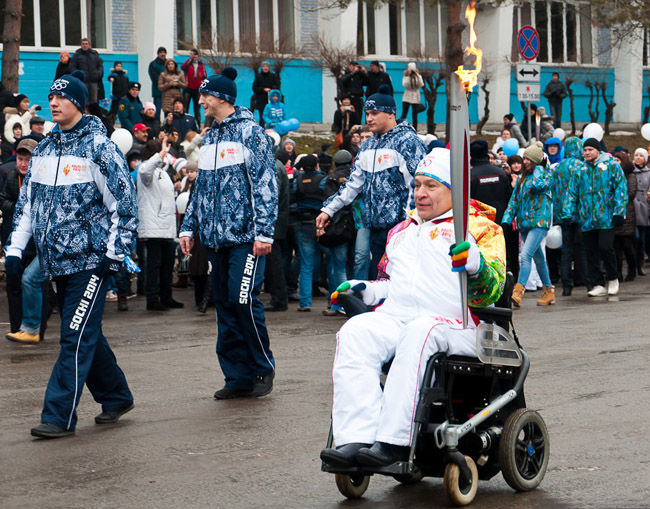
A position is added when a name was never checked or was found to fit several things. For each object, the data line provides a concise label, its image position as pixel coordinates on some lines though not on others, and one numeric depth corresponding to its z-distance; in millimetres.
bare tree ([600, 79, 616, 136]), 38500
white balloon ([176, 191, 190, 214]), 16453
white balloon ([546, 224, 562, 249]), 17875
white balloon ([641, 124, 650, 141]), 28112
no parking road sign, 23172
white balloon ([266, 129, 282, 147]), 19802
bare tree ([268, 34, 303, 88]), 32281
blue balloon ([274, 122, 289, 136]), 22500
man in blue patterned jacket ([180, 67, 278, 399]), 8445
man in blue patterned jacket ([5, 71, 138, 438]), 7453
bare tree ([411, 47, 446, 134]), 32250
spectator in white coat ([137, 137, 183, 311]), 14930
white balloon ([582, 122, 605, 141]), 25762
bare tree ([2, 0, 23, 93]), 22234
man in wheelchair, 5465
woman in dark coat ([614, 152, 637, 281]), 18453
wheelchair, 5512
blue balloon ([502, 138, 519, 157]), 20859
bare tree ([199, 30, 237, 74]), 31531
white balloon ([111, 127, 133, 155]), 18875
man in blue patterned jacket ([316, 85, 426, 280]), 11125
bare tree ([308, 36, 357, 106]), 33719
